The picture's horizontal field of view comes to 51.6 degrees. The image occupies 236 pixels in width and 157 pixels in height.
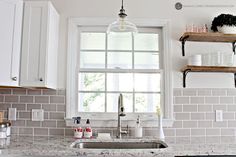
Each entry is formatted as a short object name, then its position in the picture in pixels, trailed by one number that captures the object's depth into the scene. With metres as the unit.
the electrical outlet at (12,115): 2.53
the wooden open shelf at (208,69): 2.46
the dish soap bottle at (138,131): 2.39
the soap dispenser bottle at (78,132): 2.33
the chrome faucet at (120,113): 2.39
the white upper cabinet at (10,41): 2.18
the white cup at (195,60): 2.47
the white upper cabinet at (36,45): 2.26
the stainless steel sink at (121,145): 2.26
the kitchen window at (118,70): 2.64
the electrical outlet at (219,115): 2.56
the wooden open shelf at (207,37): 2.49
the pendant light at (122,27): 2.22
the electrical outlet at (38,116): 2.54
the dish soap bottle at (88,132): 2.34
